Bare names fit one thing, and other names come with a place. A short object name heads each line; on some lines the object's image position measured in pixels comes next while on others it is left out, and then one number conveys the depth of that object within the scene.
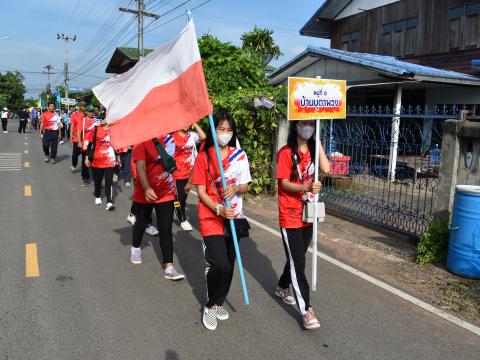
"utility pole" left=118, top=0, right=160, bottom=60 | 23.85
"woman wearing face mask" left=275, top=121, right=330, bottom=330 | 3.79
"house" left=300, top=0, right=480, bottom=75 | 15.81
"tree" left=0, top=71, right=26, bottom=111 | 95.05
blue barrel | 5.04
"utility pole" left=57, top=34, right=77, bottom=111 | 60.25
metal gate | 6.47
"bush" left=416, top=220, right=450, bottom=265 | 5.66
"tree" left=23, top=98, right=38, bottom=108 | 104.30
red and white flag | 3.83
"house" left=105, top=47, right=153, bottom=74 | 30.83
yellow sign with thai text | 4.45
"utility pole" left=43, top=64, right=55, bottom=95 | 92.93
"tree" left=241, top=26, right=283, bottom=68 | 26.76
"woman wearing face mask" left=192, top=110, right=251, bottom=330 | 3.66
